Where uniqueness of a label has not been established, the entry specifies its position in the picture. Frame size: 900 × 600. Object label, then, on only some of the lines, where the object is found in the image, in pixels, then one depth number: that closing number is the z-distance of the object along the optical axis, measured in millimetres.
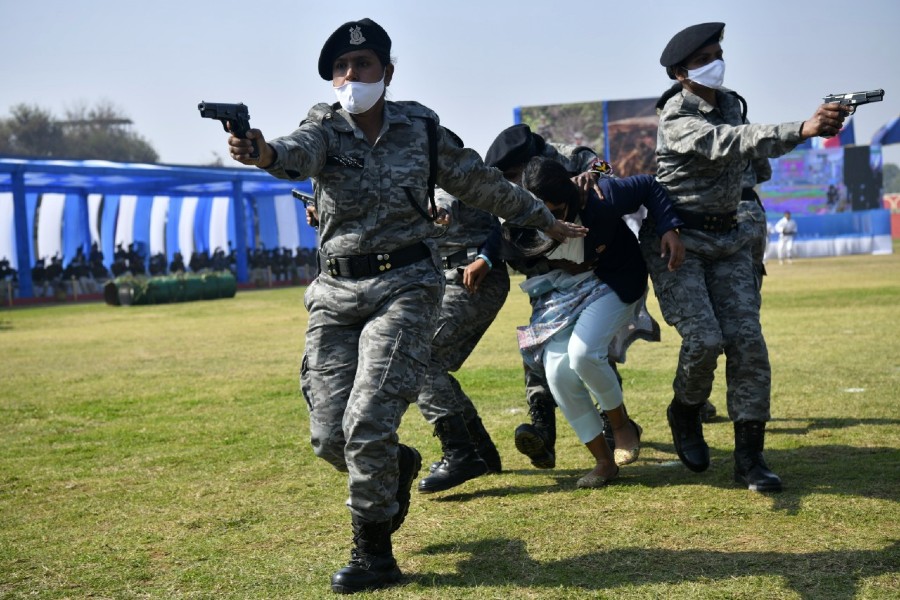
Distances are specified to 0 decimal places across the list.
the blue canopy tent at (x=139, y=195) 32875
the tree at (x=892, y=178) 150200
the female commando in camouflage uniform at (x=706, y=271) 5512
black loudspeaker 46188
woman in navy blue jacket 5539
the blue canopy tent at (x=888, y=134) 45469
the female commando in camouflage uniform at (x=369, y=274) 4254
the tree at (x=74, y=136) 85625
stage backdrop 44469
